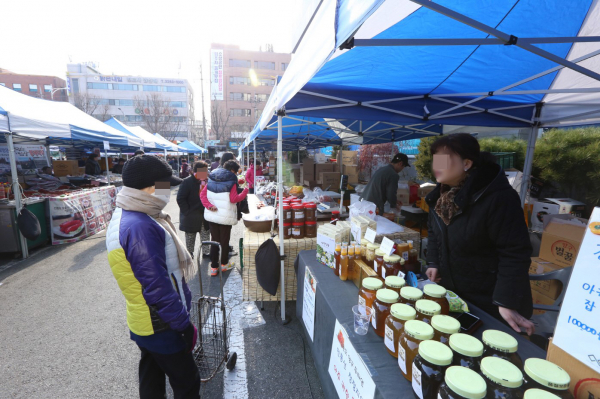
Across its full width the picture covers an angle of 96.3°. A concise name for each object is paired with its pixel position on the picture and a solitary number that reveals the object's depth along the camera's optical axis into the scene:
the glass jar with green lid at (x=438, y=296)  1.39
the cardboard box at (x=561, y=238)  2.73
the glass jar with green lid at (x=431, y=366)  0.92
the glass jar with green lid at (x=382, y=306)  1.39
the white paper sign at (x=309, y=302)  2.27
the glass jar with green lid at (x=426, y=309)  1.23
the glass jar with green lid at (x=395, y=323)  1.22
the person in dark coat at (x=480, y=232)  1.50
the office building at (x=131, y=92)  52.08
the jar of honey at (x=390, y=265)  1.80
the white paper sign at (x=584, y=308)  0.78
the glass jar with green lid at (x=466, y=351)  0.94
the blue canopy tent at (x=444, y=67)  1.42
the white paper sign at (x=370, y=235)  2.16
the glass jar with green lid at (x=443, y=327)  1.09
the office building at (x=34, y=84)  49.81
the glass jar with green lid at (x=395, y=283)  1.51
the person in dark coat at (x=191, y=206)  4.45
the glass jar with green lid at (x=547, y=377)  0.78
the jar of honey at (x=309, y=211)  3.29
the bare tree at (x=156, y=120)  36.46
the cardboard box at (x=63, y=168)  10.02
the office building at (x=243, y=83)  48.38
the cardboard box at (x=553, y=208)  3.66
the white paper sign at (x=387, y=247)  1.83
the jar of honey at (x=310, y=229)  3.33
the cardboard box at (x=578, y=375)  0.77
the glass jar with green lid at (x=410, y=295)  1.37
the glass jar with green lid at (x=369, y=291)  1.57
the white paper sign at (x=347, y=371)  1.24
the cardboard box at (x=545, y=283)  2.67
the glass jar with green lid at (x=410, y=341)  1.08
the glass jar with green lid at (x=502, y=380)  0.79
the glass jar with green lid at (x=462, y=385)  0.77
